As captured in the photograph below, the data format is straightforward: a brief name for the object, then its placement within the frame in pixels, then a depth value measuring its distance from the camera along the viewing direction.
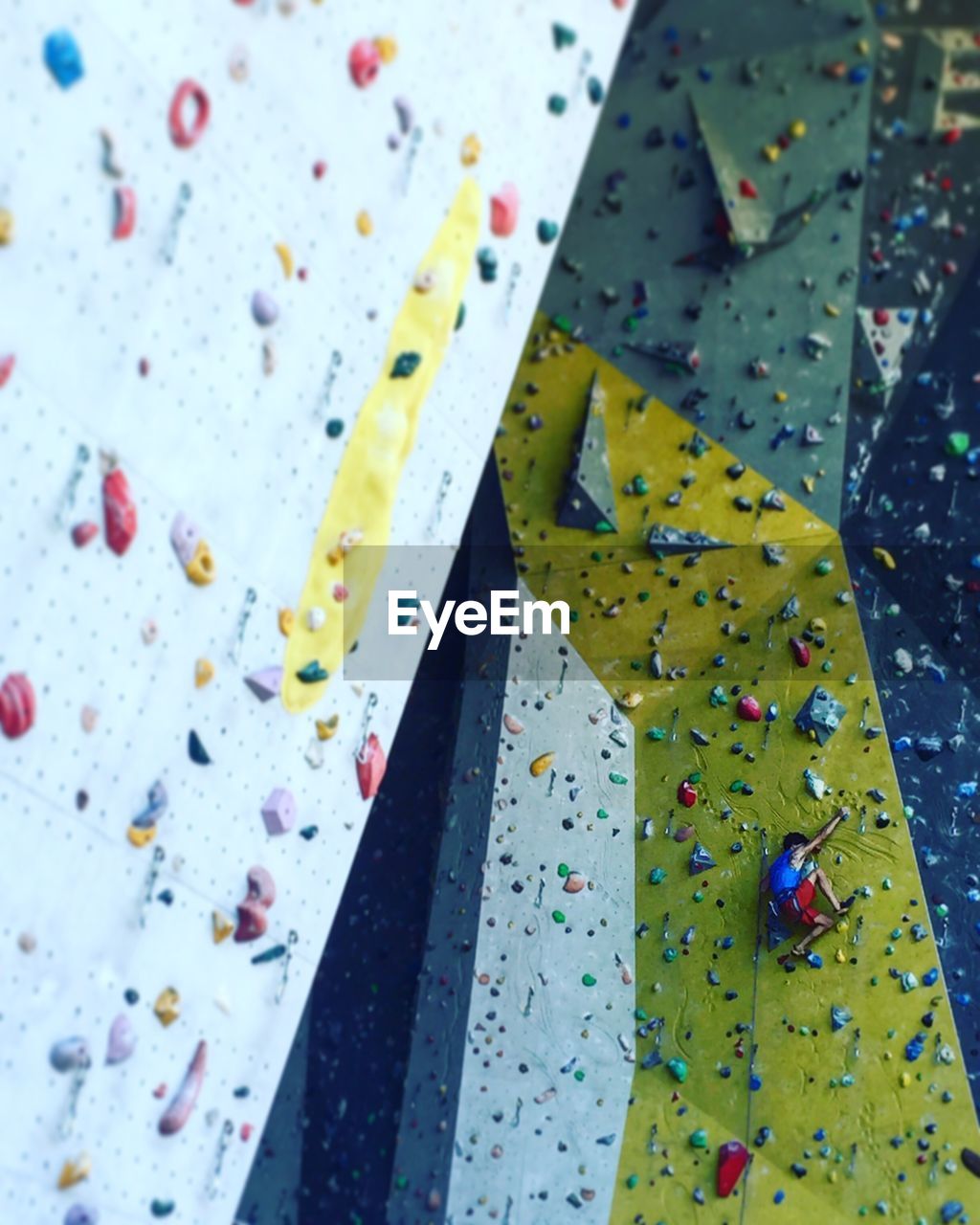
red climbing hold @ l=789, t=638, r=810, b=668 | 5.59
